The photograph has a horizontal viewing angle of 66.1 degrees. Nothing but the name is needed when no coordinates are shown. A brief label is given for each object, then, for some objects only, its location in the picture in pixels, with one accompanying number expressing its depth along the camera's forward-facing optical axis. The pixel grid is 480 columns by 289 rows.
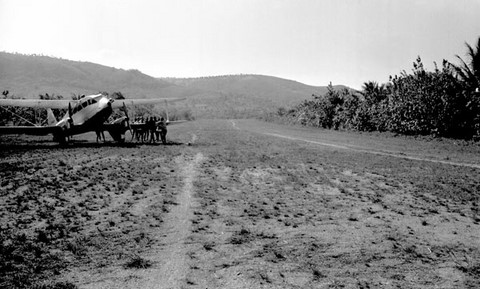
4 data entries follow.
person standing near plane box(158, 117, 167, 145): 24.12
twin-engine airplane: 22.14
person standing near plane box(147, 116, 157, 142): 24.72
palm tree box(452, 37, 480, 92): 24.95
